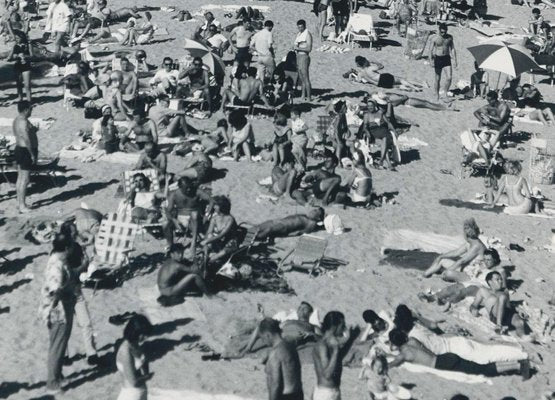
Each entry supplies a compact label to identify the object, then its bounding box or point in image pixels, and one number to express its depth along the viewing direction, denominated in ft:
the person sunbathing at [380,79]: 77.61
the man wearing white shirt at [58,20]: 80.74
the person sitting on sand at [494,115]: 66.13
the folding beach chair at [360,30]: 88.02
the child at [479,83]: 77.46
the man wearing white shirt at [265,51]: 71.36
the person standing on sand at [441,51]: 73.92
